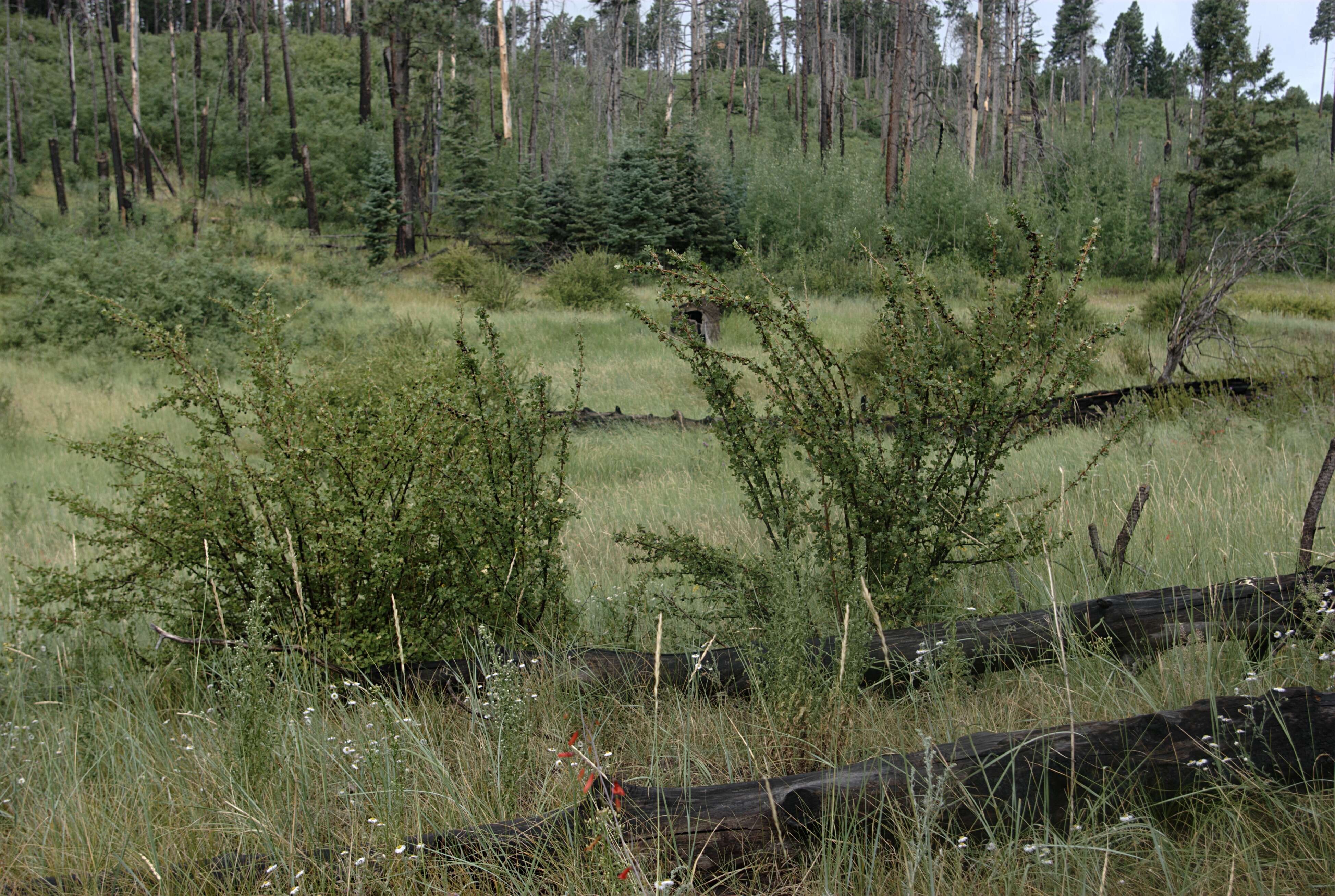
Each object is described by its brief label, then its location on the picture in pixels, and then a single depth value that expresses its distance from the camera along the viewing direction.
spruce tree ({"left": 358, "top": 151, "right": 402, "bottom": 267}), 29.55
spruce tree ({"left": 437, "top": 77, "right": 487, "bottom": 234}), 32.44
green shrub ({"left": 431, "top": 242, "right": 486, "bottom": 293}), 23.56
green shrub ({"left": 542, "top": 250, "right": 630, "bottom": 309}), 22.20
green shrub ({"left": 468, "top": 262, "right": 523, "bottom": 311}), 21.88
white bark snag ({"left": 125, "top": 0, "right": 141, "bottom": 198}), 30.67
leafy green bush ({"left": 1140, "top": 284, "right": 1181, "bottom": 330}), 16.28
